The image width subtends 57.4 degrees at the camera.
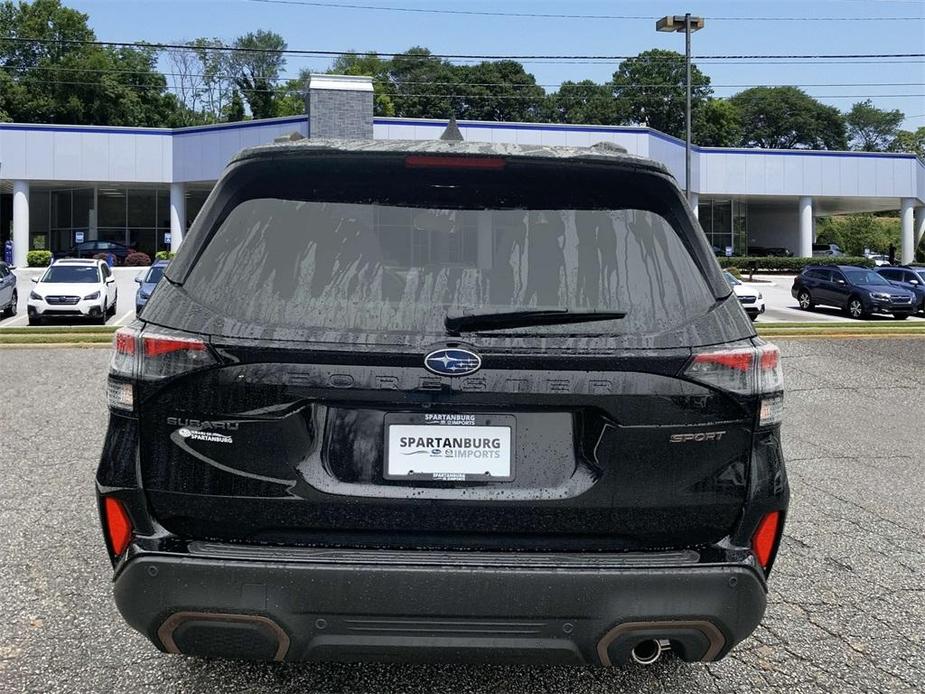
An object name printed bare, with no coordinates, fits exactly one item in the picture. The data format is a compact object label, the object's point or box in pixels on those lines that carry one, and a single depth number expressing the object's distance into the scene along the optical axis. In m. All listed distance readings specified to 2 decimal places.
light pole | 32.72
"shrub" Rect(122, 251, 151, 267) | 45.06
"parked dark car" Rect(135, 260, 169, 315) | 19.60
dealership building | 41.50
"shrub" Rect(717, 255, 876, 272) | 46.06
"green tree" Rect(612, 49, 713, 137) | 96.94
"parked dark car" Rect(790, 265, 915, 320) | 24.65
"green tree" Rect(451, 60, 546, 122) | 98.12
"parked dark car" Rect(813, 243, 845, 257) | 57.97
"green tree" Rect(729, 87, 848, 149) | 108.00
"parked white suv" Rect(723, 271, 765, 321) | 25.15
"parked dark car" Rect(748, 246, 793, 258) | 54.44
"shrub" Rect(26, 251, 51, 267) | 41.94
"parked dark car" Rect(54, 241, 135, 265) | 44.88
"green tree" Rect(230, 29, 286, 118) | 93.19
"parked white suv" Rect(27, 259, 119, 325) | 20.77
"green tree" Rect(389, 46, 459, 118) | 96.06
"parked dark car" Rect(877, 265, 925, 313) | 25.67
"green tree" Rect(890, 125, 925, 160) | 121.94
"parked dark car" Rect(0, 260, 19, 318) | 22.72
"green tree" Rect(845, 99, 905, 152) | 122.31
